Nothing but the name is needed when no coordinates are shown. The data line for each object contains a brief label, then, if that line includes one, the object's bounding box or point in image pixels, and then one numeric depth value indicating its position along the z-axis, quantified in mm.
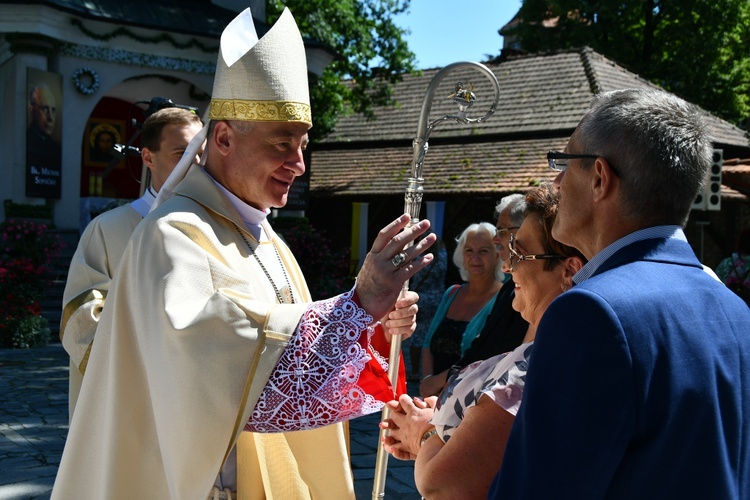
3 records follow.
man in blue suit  1363
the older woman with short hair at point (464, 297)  5184
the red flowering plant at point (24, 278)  11102
